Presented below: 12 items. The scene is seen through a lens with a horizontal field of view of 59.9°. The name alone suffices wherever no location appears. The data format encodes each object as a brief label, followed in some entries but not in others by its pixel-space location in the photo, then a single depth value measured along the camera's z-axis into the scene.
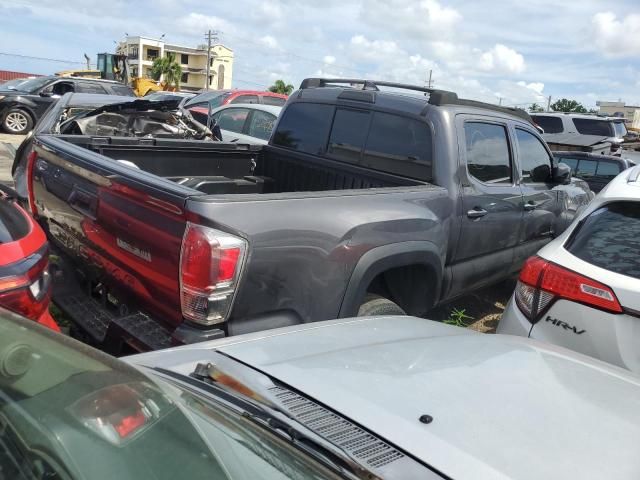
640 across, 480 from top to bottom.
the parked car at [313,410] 1.17
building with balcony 85.69
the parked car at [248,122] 8.97
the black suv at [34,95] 15.91
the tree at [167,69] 69.94
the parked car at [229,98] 12.10
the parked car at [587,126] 15.61
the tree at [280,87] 67.42
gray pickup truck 2.50
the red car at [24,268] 2.60
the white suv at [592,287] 2.62
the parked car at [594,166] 9.55
